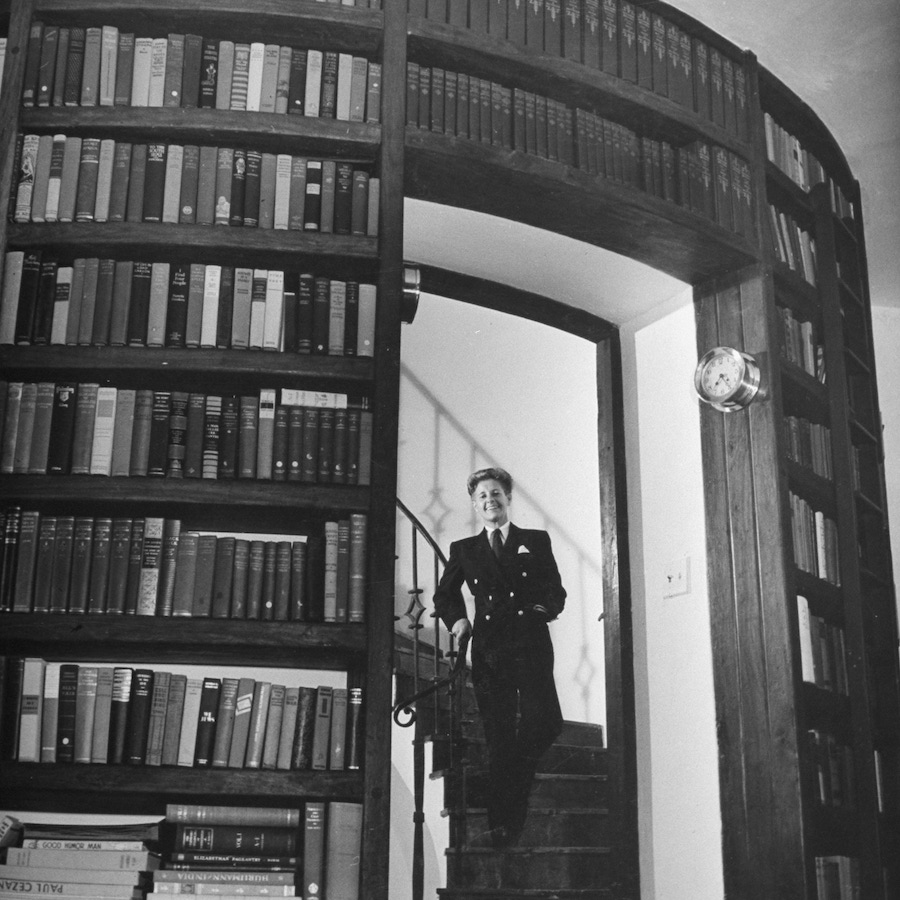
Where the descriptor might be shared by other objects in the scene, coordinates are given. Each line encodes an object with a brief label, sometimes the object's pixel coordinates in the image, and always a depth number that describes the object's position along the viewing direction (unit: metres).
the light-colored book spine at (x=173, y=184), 2.48
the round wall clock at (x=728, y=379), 3.15
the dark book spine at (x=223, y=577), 2.32
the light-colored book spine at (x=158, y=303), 2.41
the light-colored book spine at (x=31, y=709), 2.20
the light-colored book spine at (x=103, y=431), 2.35
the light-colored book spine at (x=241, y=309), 2.44
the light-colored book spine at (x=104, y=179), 2.47
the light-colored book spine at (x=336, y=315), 2.46
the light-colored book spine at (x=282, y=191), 2.51
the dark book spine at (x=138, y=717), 2.22
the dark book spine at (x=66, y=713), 2.21
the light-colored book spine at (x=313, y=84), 2.59
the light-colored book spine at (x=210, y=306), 2.43
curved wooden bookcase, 2.31
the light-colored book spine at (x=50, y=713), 2.20
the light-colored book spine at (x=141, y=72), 2.55
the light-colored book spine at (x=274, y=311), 2.44
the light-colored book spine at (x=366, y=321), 2.47
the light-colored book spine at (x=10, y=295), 2.38
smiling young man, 3.70
